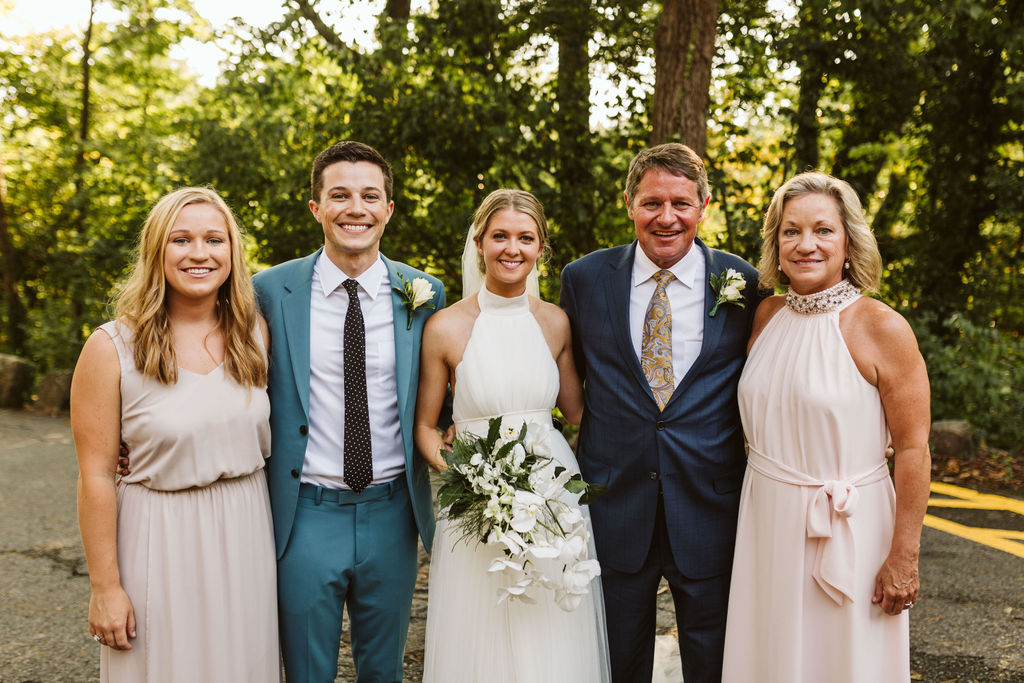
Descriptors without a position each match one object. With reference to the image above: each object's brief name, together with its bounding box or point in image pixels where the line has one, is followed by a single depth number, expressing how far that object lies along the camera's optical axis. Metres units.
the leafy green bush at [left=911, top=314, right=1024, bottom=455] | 8.34
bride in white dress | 3.00
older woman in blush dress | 2.78
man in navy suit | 3.15
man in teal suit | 3.04
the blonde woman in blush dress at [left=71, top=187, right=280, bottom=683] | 2.64
